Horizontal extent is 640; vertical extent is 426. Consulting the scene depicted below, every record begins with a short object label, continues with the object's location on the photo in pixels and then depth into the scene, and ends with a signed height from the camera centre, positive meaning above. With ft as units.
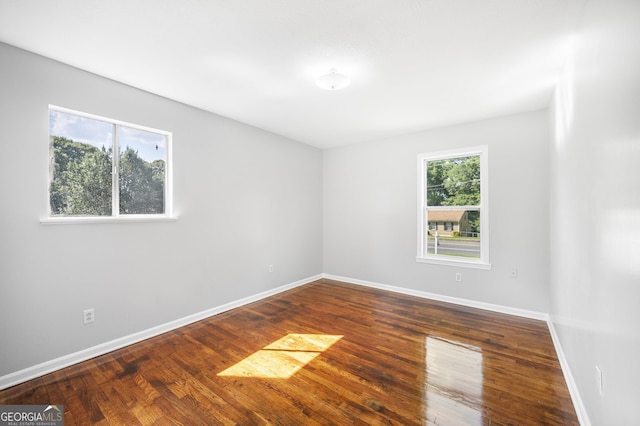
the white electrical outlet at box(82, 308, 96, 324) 7.93 -3.07
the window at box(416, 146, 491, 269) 12.32 +0.33
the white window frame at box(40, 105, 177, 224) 7.65 +0.59
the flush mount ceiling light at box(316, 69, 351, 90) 8.02 +4.04
